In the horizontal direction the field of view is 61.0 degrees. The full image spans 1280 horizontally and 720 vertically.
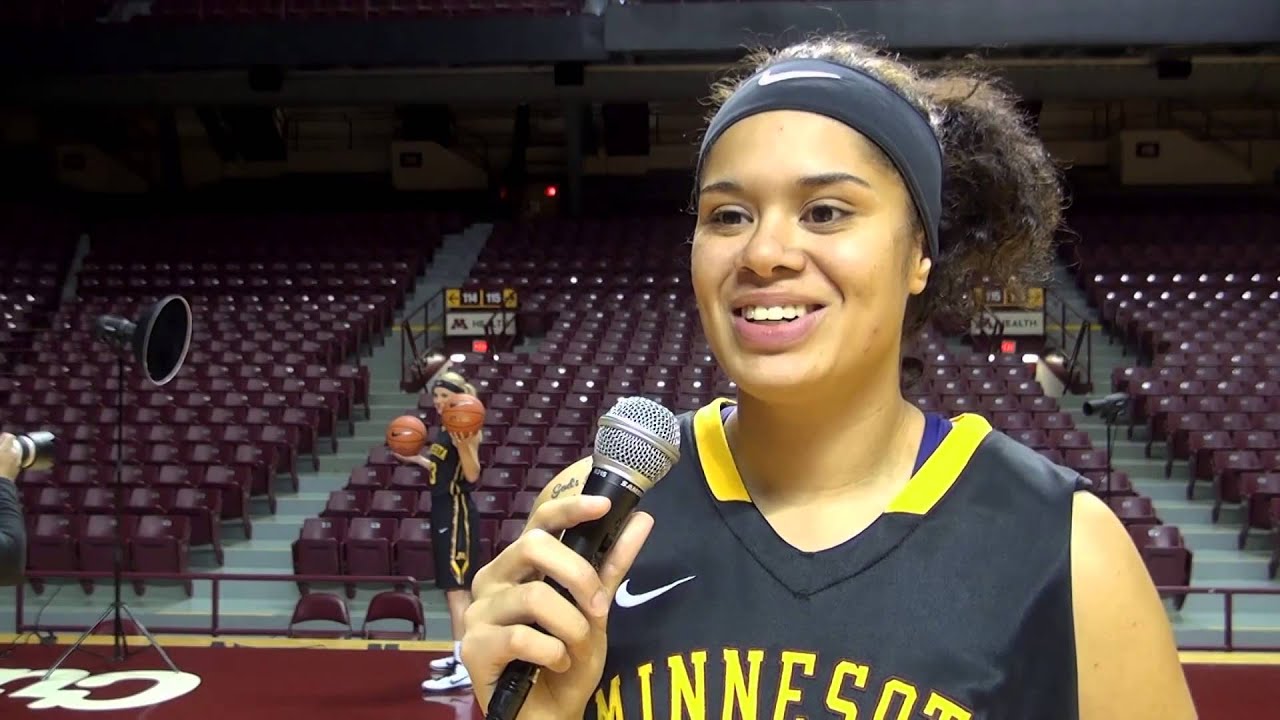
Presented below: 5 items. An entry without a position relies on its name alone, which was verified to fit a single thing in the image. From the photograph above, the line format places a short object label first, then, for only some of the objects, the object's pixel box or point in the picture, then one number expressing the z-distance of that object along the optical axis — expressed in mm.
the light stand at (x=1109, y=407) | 6422
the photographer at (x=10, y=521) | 3537
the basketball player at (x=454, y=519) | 5391
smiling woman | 1128
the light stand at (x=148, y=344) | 5285
